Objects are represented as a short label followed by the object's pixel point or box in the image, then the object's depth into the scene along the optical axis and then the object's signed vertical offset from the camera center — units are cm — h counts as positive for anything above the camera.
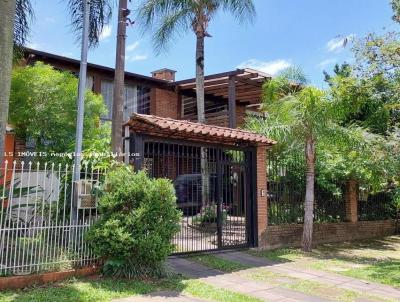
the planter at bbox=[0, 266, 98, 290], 646 -115
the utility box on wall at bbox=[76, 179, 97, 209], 775 +19
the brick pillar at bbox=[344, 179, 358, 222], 1516 +22
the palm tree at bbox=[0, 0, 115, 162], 699 +441
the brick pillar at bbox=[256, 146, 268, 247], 1167 +25
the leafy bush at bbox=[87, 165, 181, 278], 732 -35
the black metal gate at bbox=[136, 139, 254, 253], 1021 +38
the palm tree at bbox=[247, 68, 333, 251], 1171 +228
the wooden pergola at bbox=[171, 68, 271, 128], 1664 +508
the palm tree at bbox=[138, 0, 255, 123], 1530 +689
